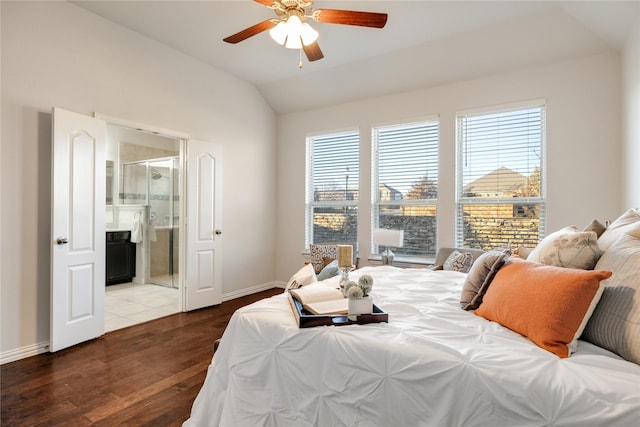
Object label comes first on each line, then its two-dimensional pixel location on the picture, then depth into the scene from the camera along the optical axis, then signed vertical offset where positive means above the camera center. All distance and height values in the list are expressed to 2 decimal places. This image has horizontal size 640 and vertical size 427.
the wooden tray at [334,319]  1.49 -0.49
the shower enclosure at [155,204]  5.87 +0.12
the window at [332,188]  5.01 +0.38
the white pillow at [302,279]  2.33 -0.48
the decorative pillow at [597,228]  1.90 -0.08
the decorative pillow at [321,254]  4.30 -0.55
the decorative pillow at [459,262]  3.49 -0.52
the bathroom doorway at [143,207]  5.72 +0.07
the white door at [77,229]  2.95 -0.18
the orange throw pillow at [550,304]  1.23 -0.36
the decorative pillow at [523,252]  2.31 -0.28
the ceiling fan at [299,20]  2.28 +1.35
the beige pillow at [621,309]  1.15 -0.34
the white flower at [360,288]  1.55 -0.36
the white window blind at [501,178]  3.76 +0.42
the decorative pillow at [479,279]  1.80 -0.37
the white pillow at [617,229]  1.54 -0.07
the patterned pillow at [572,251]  1.53 -0.18
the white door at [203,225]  4.21 -0.18
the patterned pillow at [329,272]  3.77 -0.68
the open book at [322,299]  1.63 -0.46
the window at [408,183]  4.38 +0.41
